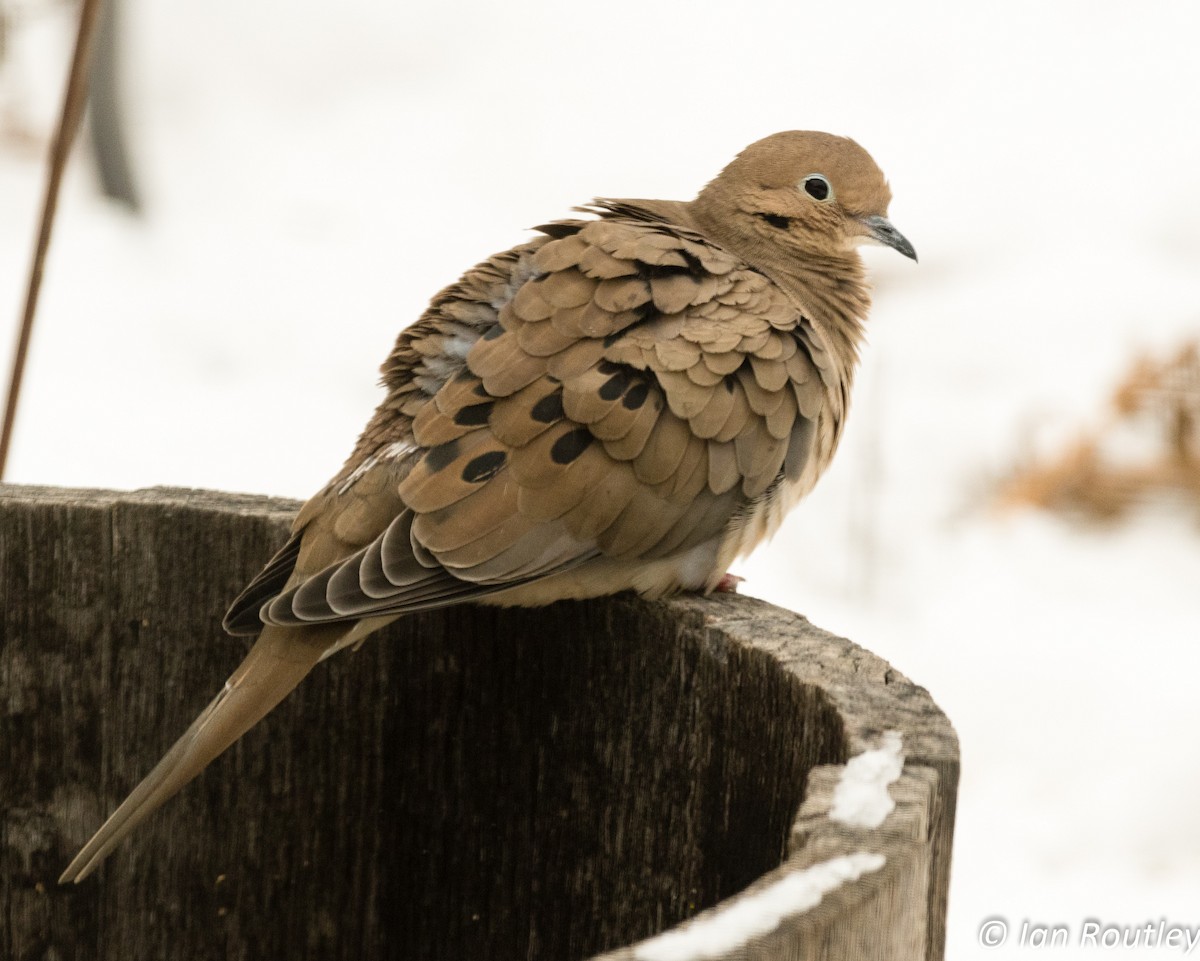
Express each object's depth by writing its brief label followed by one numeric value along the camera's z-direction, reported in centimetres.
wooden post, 481
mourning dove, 468
